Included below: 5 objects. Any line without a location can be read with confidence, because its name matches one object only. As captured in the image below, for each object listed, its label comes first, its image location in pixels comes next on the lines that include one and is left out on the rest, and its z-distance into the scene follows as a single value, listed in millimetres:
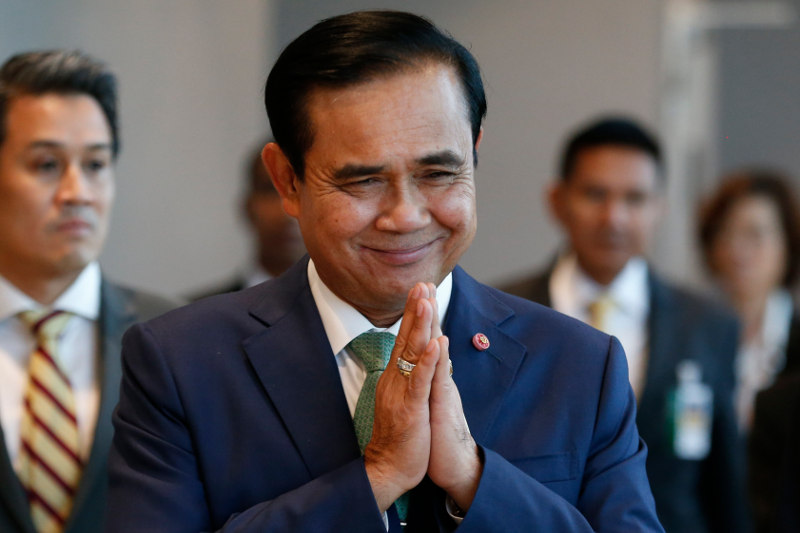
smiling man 3801
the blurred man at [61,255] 5930
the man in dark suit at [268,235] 10195
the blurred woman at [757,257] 11211
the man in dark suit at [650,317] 7934
